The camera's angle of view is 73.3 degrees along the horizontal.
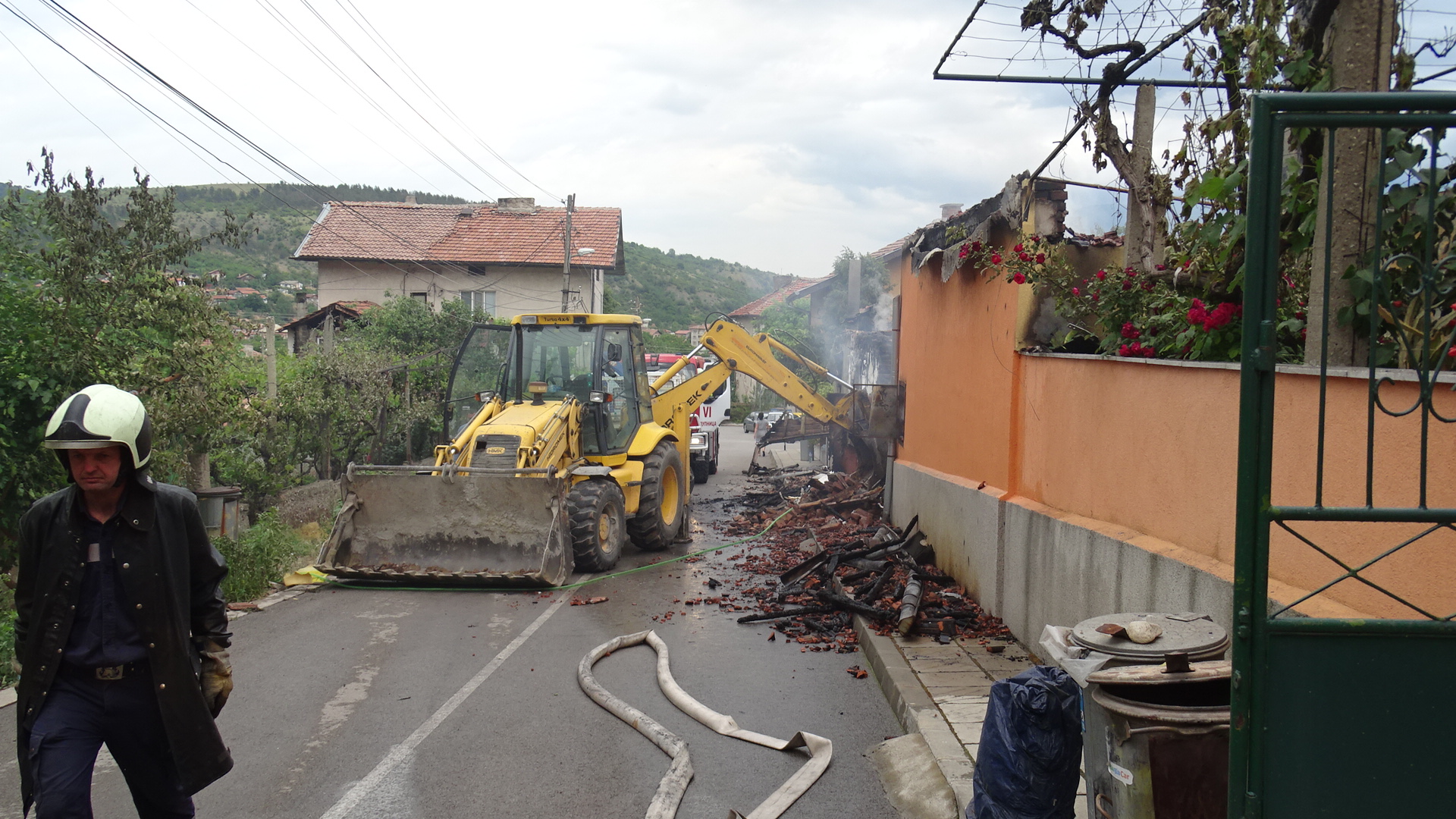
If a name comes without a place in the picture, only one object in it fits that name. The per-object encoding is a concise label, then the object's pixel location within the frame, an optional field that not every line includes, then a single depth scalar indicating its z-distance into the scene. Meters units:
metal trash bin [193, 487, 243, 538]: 10.84
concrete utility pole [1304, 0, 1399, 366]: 4.23
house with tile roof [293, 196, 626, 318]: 36.78
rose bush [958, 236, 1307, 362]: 5.53
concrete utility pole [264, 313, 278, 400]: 13.97
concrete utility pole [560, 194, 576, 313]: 27.13
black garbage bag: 3.87
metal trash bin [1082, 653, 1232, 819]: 3.33
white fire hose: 4.82
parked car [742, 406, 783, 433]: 30.93
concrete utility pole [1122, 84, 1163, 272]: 8.17
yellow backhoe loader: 10.12
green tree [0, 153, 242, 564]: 8.21
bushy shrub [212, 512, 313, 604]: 9.60
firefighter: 3.28
